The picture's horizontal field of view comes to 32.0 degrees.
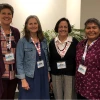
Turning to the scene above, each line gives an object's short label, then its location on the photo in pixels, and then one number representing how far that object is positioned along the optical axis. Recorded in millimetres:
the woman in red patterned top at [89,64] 2029
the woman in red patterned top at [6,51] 2254
